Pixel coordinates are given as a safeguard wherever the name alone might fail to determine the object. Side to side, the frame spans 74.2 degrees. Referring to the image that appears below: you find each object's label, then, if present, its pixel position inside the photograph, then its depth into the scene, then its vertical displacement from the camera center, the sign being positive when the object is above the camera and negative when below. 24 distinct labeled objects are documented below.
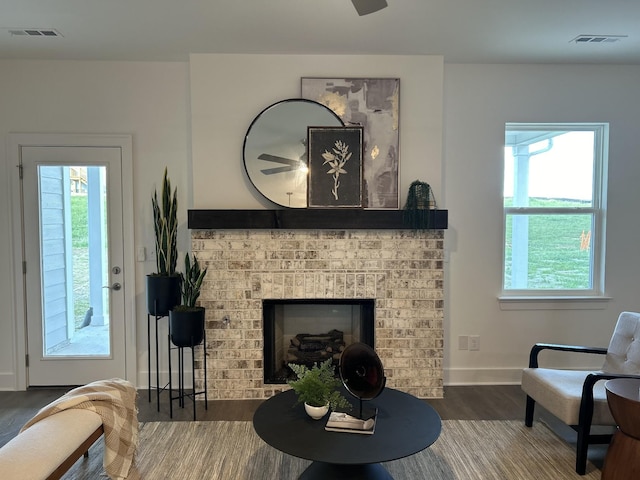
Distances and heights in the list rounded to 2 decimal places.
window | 3.67 +0.12
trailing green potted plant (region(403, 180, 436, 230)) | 3.26 +0.14
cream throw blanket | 1.97 -0.94
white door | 3.47 -0.34
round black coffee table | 1.78 -0.96
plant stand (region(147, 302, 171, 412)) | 3.24 -1.04
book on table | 1.97 -0.95
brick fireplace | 3.33 -0.50
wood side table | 1.94 -1.00
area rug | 2.33 -1.37
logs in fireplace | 3.51 -1.03
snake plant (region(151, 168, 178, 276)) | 3.13 -0.07
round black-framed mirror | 3.29 +0.55
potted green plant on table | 2.05 -0.83
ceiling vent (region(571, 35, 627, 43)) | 2.97 +1.33
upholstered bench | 1.52 -0.87
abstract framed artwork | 3.34 +0.85
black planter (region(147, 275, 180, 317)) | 3.07 -0.51
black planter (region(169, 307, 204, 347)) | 3.00 -0.73
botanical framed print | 3.26 +0.45
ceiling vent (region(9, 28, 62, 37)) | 2.85 +1.31
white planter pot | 2.05 -0.91
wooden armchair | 2.34 -0.96
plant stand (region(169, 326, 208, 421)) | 3.16 -1.16
